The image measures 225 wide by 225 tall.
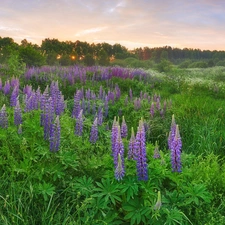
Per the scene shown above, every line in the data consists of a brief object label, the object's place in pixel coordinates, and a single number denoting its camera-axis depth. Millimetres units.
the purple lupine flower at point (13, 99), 4775
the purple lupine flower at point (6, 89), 6365
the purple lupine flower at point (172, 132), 3062
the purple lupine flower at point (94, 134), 3438
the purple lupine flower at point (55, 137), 3092
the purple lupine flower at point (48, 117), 3383
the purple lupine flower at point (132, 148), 2752
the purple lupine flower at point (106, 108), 6082
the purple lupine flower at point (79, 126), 3556
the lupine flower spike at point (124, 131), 3467
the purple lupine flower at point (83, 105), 5721
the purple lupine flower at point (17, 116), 3548
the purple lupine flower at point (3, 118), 3502
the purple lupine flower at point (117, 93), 7866
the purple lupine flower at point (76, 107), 4617
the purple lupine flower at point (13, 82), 6998
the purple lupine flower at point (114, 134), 2909
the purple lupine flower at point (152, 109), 6242
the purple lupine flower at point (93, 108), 5888
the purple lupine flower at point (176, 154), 2701
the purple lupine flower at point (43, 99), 3678
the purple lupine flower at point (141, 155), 2657
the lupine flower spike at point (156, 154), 3097
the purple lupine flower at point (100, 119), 4595
